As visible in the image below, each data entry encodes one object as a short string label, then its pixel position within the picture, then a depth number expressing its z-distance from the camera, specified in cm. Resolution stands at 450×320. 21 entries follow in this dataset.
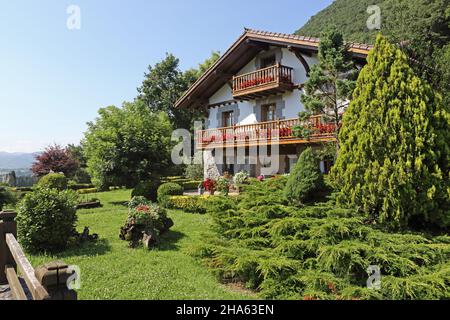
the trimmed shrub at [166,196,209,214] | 1292
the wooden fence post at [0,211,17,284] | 535
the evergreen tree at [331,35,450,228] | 661
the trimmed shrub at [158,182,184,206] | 1454
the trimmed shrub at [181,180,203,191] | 2120
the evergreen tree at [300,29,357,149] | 1093
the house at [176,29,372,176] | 1562
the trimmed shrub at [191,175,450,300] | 497
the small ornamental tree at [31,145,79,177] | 2847
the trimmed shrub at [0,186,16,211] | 1274
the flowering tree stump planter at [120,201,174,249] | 846
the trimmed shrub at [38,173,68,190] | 2013
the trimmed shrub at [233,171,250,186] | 1667
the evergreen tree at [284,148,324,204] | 831
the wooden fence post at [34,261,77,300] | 269
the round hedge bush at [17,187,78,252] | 779
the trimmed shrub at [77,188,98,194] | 2357
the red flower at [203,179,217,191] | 1526
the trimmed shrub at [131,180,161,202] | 1540
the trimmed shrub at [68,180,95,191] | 2553
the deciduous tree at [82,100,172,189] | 1559
